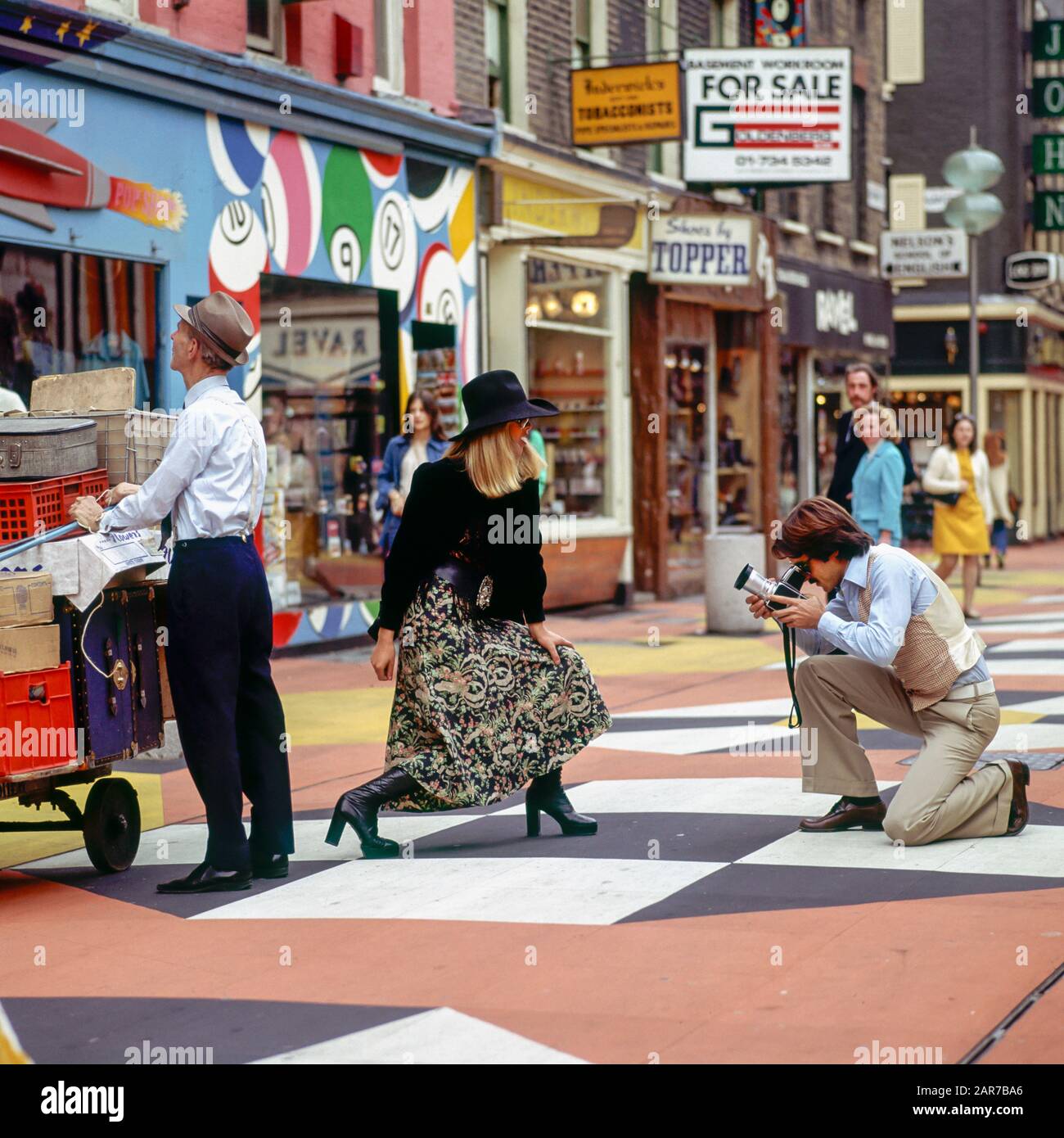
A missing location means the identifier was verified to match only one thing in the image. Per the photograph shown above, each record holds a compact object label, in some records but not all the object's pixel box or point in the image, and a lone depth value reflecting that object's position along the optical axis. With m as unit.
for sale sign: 18.59
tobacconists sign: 17.06
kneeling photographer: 6.43
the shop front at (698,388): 18.80
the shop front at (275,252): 11.31
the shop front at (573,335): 16.88
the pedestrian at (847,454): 10.98
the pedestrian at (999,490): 25.16
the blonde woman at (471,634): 6.47
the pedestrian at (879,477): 11.04
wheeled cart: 6.08
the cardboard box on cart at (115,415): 6.55
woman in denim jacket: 12.15
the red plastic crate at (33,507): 6.30
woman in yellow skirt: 16.47
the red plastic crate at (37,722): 5.91
